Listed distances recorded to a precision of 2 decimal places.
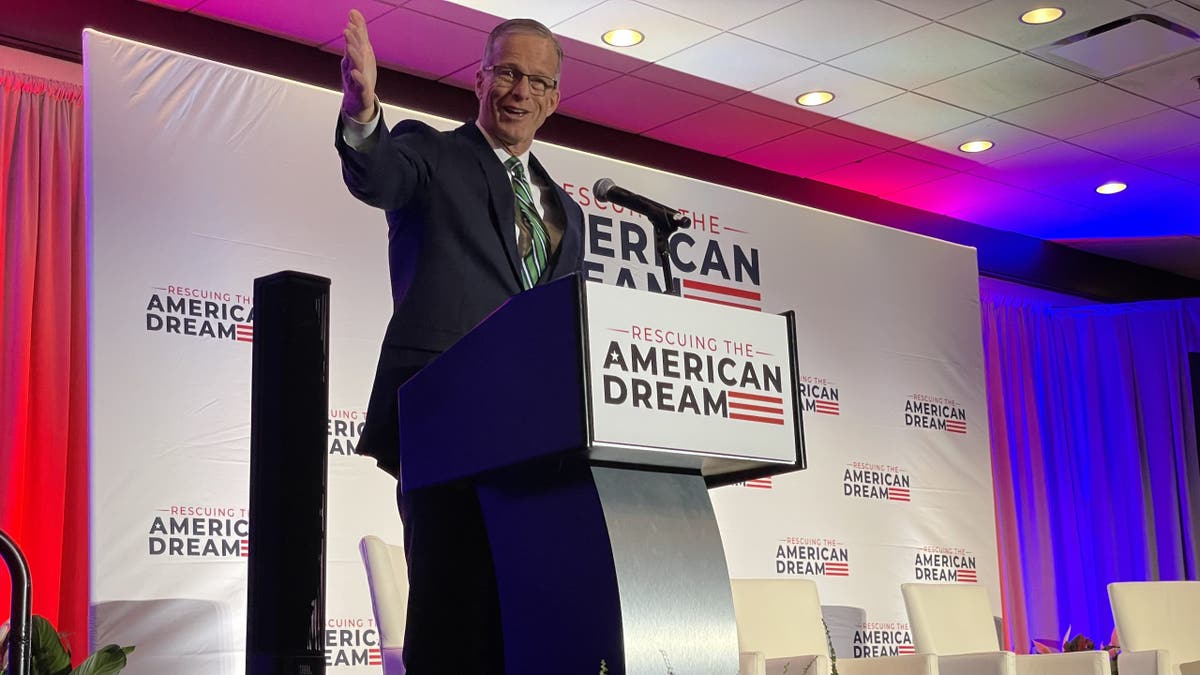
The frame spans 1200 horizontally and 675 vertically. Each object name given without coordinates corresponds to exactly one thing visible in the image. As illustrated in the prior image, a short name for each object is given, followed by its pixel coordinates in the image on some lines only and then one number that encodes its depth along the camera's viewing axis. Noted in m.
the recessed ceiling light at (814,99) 6.24
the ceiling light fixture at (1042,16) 5.38
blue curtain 8.35
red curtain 4.50
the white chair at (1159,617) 5.00
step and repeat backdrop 4.22
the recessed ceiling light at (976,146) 6.92
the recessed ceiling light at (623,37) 5.47
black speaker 2.11
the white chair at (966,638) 4.34
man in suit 1.73
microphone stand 1.84
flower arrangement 5.72
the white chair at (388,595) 3.49
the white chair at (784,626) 4.41
